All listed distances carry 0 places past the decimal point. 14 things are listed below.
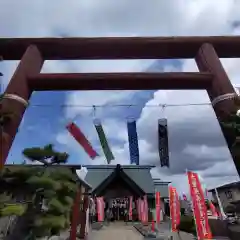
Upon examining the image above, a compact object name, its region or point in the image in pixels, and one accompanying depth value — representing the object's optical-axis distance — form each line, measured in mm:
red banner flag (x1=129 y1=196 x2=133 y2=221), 14744
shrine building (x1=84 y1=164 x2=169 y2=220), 15564
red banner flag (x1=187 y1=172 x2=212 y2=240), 5350
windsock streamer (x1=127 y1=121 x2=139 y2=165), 9026
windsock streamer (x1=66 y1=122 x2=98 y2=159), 7517
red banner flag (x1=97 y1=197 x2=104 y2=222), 13548
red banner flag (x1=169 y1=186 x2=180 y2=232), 8128
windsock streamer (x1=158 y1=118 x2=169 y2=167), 7794
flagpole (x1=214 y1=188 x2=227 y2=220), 10973
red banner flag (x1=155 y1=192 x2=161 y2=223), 10993
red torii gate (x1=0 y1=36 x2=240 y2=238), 5377
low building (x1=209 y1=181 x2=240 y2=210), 20174
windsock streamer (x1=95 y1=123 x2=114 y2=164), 8030
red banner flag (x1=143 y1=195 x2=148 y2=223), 13767
